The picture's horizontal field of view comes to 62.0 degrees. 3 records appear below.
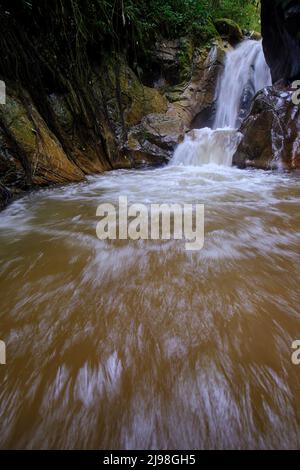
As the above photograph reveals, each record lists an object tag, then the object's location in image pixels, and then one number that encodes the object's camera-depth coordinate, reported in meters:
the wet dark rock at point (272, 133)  5.03
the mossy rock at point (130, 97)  6.85
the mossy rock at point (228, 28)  9.27
